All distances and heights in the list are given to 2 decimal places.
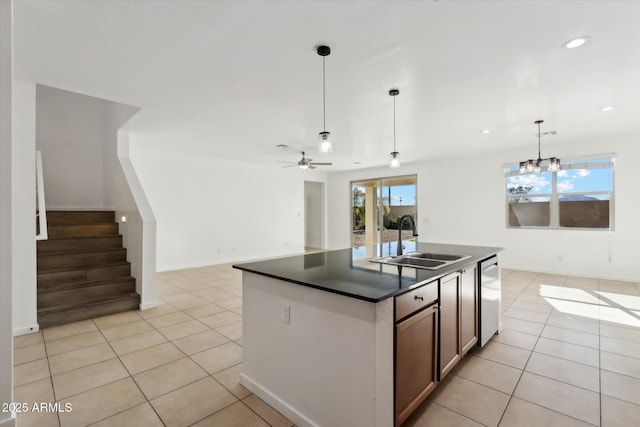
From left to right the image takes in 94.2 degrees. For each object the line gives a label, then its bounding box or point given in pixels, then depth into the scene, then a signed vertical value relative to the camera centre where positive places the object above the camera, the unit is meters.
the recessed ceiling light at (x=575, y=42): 2.20 +1.27
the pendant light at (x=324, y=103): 2.31 +1.25
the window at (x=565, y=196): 5.39 +0.28
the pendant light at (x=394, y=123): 3.14 +1.26
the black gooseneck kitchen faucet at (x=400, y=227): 2.47 -0.14
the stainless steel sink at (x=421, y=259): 2.34 -0.41
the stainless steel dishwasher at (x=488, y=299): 2.61 -0.82
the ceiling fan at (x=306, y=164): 5.16 +0.84
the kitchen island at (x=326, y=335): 1.46 -0.70
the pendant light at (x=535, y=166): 3.81 +0.59
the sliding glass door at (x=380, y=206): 8.12 +0.13
